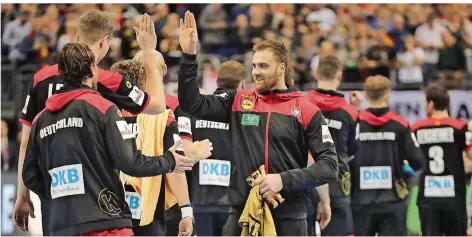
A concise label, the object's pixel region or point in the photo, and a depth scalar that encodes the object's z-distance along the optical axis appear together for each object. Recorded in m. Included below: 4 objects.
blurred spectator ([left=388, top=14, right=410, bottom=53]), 20.45
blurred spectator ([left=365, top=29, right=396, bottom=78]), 18.22
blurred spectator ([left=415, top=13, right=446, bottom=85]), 19.58
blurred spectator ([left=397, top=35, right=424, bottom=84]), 18.50
